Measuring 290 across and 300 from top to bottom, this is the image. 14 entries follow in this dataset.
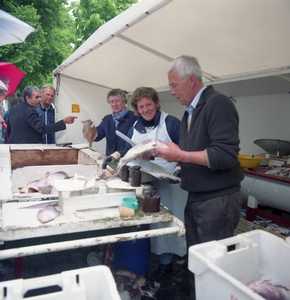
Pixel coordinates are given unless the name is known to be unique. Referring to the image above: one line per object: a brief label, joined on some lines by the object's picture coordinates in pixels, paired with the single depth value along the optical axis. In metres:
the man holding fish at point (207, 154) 1.77
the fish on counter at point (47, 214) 1.66
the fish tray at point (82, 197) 1.76
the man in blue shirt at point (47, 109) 5.55
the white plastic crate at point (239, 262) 1.05
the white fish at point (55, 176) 3.01
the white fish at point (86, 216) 1.72
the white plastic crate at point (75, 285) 0.94
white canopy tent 2.31
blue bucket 2.71
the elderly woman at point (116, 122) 4.02
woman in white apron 2.95
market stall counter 1.48
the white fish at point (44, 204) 1.88
